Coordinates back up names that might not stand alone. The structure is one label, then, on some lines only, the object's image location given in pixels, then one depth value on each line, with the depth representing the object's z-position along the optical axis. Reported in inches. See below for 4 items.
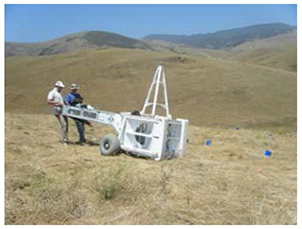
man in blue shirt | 344.5
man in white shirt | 331.5
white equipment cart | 276.3
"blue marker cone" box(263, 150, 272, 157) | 326.0
